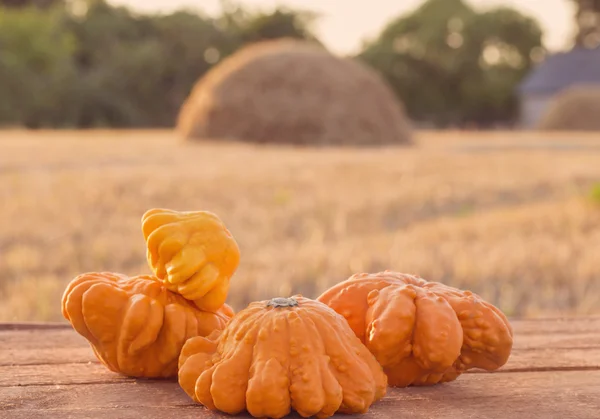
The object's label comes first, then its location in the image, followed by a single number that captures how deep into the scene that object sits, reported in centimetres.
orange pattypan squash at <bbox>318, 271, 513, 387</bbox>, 143
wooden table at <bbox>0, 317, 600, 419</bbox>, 139
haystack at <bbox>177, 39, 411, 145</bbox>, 1350
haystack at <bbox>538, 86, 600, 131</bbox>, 2503
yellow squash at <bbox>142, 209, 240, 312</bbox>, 148
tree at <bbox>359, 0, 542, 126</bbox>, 3353
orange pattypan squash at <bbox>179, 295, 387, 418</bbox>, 130
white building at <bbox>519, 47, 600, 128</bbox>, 3516
